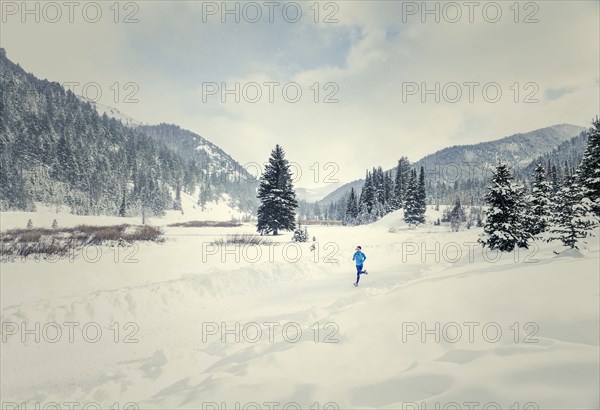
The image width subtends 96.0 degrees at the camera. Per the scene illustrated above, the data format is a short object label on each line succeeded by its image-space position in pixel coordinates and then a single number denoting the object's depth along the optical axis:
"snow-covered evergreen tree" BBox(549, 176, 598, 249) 11.82
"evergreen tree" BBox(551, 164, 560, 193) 54.64
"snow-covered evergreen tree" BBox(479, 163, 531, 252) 15.23
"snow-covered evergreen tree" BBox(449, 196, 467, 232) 41.95
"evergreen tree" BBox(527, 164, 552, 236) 18.90
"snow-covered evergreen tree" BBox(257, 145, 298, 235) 29.12
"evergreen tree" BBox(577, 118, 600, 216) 17.86
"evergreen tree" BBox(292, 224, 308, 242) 21.73
